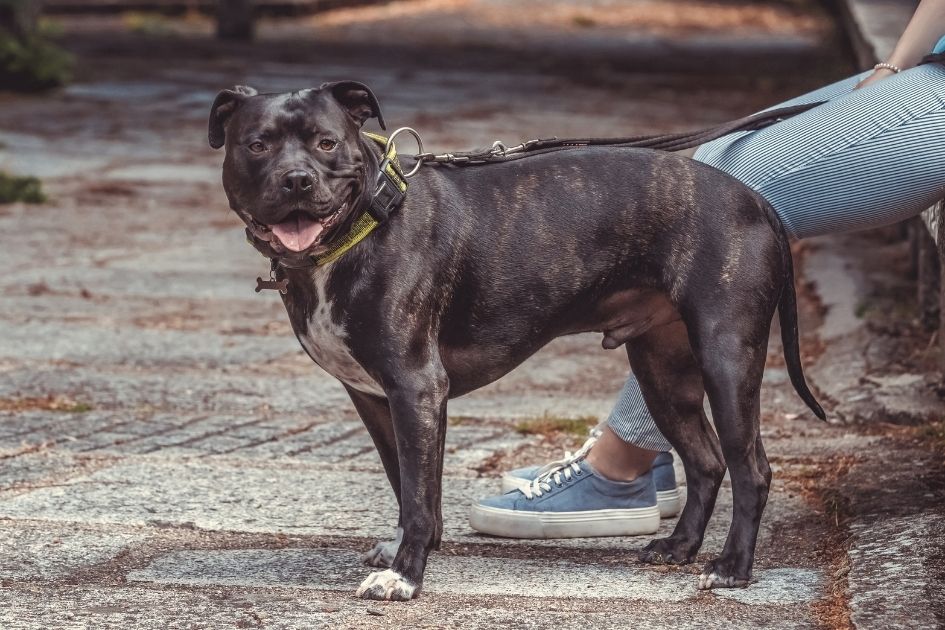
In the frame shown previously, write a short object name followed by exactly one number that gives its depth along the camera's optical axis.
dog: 6.00
